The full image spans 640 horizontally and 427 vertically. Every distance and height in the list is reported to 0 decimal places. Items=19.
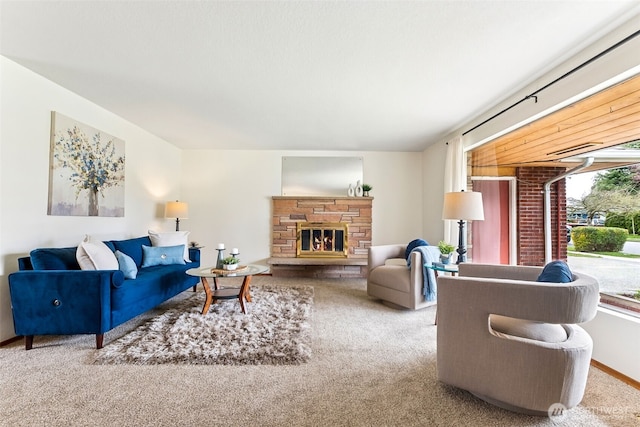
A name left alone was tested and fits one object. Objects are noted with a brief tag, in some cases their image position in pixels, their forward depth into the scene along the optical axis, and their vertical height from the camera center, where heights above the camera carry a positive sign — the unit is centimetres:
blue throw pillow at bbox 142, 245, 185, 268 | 374 -49
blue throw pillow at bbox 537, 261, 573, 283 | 170 -31
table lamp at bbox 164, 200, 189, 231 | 475 +13
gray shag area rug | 221 -105
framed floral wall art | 297 +54
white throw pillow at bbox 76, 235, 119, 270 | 265 -37
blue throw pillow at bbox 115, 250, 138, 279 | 290 -49
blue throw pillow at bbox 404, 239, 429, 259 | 379 -32
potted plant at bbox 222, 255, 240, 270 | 333 -51
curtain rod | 188 +118
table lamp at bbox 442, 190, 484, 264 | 299 +16
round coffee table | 317 -72
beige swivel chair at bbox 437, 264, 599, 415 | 152 -66
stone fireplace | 562 -14
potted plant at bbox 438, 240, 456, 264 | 317 -34
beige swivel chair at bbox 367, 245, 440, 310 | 337 -72
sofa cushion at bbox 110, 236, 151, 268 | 347 -36
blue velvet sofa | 233 -66
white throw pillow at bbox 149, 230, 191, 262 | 406 -30
